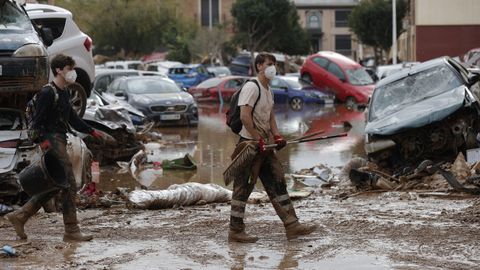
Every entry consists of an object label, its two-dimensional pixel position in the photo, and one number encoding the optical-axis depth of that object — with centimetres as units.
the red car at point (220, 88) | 4069
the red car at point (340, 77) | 3847
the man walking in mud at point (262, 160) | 883
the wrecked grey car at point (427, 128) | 1391
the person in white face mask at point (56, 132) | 888
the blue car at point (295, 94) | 3791
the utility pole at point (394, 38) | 5430
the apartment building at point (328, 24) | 9581
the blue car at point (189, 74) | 4982
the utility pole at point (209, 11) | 8564
